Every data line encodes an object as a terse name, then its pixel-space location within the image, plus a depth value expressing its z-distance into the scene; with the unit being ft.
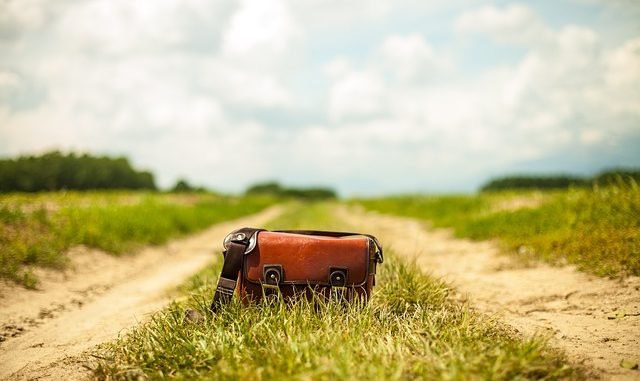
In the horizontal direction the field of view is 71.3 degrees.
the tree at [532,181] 131.41
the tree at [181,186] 96.55
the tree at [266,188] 230.48
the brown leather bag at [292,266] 11.83
